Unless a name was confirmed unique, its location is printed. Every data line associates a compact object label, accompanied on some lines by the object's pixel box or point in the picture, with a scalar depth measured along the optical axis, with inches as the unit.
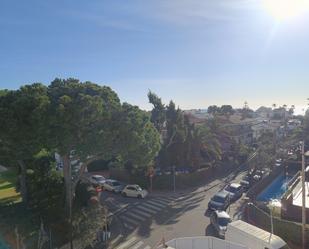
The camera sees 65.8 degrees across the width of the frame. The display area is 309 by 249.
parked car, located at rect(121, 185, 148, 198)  932.5
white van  464.1
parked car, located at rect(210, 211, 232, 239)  645.9
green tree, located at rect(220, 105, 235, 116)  3999.3
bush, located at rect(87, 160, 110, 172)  1306.6
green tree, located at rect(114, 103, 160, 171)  652.4
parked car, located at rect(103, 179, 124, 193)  984.1
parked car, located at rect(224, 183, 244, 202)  902.7
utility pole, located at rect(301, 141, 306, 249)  538.1
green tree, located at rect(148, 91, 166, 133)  1317.1
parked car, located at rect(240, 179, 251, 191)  997.9
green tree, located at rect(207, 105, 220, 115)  4206.6
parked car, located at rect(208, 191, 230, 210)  804.1
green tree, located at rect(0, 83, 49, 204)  569.0
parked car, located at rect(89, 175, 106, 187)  1049.5
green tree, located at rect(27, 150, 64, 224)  624.0
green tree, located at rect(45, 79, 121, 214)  581.6
